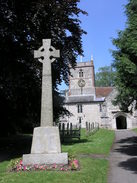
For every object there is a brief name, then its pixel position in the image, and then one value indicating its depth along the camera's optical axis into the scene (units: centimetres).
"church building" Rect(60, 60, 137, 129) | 3567
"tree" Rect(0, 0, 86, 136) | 1067
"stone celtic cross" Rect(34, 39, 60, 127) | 641
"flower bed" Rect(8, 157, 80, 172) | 568
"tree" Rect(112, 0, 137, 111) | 686
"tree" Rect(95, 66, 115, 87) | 6104
